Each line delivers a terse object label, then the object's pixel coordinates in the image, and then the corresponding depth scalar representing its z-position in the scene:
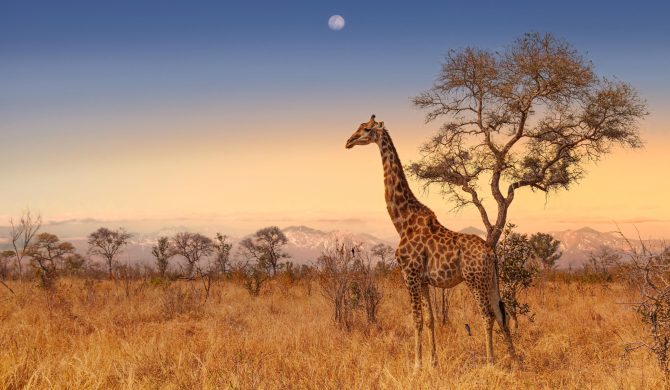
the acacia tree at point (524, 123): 21.00
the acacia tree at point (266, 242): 51.26
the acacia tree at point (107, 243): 49.56
